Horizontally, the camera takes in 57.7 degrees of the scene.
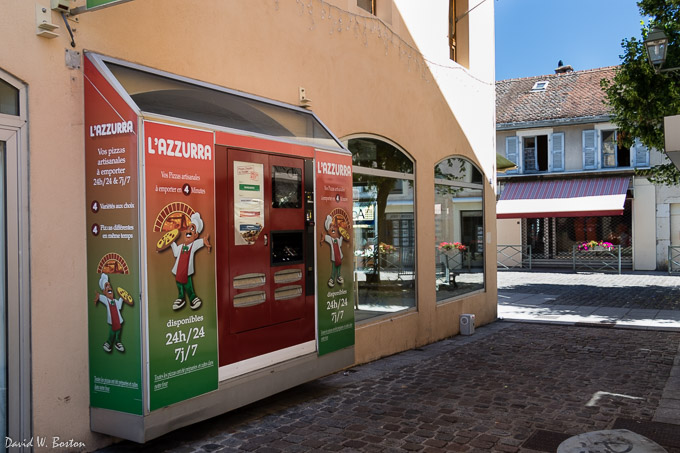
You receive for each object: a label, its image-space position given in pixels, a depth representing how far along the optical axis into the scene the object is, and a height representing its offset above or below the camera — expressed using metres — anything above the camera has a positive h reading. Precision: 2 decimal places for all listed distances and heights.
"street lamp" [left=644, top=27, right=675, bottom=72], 10.07 +2.94
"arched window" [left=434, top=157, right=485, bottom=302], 9.71 -0.03
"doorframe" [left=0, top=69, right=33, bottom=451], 3.95 -0.24
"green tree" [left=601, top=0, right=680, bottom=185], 12.98 +3.03
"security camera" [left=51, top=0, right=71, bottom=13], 4.13 +1.53
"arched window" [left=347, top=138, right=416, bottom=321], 7.72 -0.01
